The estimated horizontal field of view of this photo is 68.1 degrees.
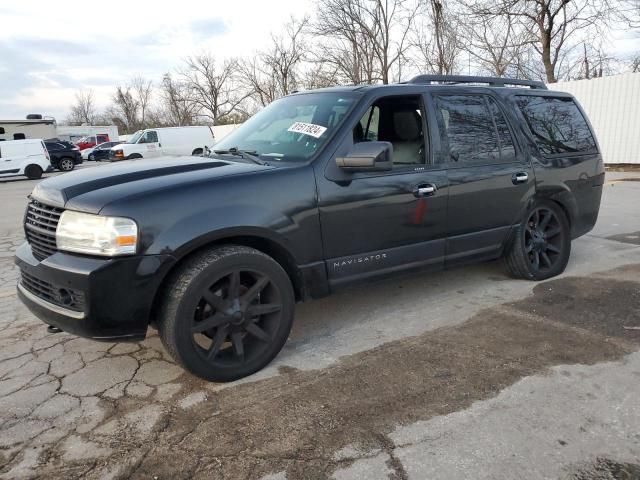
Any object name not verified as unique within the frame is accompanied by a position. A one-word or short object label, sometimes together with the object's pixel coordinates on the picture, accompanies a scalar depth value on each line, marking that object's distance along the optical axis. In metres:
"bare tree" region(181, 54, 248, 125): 54.47
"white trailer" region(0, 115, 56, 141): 32.75
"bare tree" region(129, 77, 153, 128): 72.88
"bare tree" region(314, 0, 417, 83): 25.19
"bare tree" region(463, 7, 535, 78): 23.05
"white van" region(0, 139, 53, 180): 19.30
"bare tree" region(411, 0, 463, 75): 22.81
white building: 14.36
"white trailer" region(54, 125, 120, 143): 54.03
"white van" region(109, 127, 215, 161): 20.03
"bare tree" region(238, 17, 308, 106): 38.77
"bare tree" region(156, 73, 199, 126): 57.44
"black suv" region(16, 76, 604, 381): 2.59
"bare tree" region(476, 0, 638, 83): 21.38
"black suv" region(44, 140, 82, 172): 25.23
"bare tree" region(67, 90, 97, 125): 83.38
